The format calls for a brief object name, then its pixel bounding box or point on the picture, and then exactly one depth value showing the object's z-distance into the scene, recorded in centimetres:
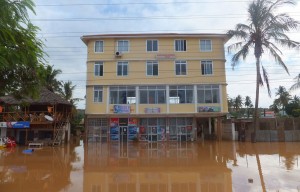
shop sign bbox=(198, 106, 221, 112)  2190
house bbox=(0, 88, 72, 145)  1930
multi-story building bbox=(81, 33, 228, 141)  2215
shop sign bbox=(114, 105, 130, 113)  2206
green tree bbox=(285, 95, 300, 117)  2977
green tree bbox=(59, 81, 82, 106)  2846
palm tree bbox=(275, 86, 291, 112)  3871
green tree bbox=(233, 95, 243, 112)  4827
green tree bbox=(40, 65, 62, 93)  2612
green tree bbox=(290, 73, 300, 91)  1787
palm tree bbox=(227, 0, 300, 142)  1939
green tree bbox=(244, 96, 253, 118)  5144
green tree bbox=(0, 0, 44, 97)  428
